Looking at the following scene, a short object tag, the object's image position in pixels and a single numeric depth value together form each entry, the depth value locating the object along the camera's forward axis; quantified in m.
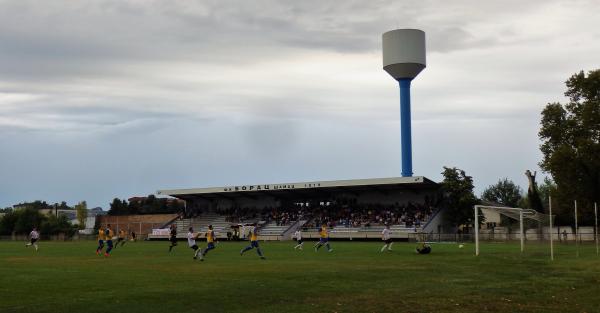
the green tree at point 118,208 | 132.61
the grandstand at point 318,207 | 70.25
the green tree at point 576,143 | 57.44
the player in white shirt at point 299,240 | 47.86
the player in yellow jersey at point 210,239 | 33.28
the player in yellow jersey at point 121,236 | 50.36
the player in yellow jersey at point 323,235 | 40.81
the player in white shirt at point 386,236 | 41.59
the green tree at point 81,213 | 132.88
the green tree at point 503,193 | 137.38
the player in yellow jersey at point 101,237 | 38.27
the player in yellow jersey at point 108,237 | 36.99
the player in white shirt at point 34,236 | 50.03
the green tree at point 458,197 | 69.12
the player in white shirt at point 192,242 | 33.47
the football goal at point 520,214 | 38.35
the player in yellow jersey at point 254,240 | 33.56
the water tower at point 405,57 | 80.81
